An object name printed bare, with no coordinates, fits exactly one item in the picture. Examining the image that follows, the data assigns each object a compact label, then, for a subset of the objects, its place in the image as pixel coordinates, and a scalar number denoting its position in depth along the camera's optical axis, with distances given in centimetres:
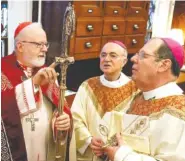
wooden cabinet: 255
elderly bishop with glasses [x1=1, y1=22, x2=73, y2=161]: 157
